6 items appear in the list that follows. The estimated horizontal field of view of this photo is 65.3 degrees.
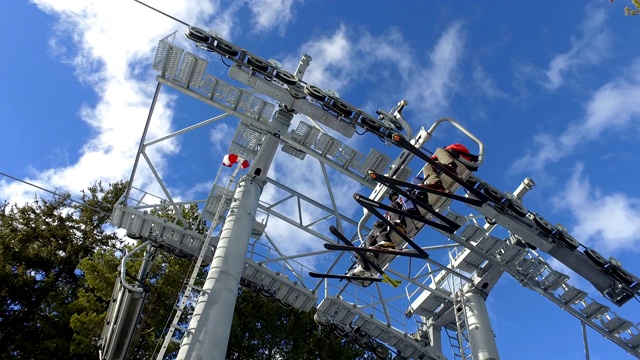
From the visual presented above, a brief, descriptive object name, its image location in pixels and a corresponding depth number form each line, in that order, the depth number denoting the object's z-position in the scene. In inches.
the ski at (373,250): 401.1
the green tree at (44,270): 807.1
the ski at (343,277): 445.1
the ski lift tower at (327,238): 433.4
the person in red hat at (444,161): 418.0
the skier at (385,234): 440.8
